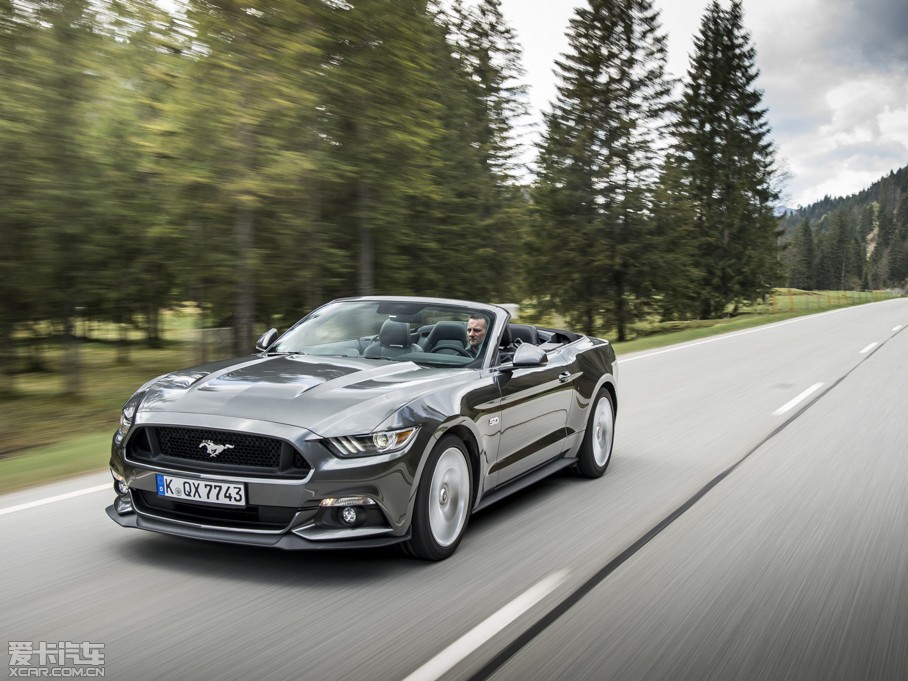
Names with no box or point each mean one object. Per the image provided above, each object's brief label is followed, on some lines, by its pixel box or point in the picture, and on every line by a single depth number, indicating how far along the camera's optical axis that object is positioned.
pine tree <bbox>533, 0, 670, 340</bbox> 36.88
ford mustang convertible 4.27
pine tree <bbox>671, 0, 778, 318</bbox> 48.03
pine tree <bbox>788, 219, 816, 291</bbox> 147.12
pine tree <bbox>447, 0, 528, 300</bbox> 28.52
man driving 6.04
